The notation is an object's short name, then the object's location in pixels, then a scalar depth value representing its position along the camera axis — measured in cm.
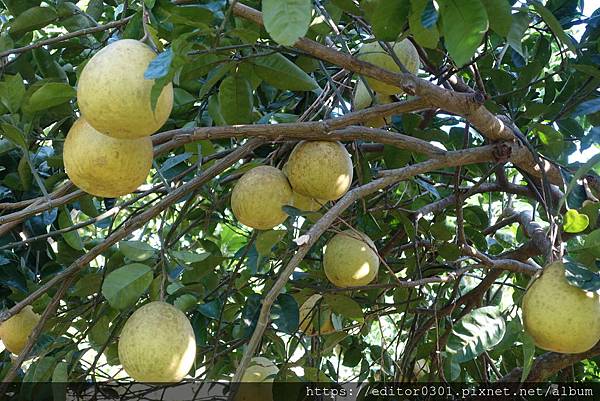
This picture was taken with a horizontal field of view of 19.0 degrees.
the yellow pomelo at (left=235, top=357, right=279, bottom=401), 334
